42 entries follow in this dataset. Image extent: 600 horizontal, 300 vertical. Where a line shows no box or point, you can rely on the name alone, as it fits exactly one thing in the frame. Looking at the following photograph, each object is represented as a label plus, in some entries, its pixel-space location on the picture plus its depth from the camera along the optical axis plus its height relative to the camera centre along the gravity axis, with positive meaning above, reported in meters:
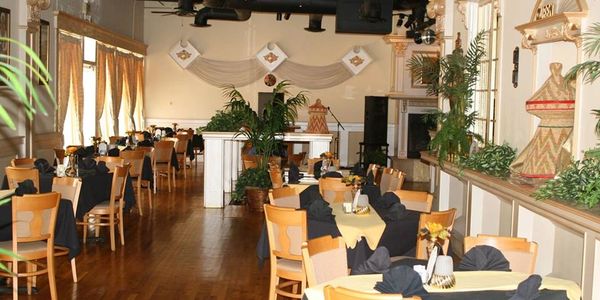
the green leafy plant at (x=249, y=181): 11.10 -1.05
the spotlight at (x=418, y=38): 15.61 +1.65
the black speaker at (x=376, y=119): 17.47 -0.11
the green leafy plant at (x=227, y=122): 11.19 -0.17
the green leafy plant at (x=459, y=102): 8.00 +0.16
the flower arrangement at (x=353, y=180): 6.13 -0.55
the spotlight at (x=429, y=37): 12.23 +1.30
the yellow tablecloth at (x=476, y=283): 3.13 -0.74
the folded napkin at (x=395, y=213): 5.28 -0.70
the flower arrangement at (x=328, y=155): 8.73 -0.50
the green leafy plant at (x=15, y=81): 1.21 +0.04
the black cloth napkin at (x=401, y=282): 2.88 -0.65
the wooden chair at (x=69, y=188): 6.28 -0.70
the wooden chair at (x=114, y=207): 7.60 -1.04
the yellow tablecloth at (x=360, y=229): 4.99 -0.78
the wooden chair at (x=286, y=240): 4.86 -0.86
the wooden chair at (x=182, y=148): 14.48 -0.75
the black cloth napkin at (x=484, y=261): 3.55 -0.69
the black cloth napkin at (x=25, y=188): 5.57 -0.63
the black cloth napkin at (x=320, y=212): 5.21 -0.70
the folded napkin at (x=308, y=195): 6.43 -0.74
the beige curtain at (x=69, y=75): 12.79 +0.58
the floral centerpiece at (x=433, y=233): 3.24 -0.52
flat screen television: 12.52 +1.57
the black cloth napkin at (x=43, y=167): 7.82 -0.64
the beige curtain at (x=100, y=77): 15.07 +0.64
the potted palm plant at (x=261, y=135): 10.91 -0.34
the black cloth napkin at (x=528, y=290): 2.81 -0.65
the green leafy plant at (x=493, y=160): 6.74 -0.40
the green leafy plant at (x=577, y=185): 4.28 -0.41
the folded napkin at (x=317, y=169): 8.42 -0.65
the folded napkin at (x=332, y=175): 7.57 -0.63
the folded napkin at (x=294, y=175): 8.39 -0.71
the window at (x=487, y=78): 7.71 +0.42
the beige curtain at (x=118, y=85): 16.23 +0.52
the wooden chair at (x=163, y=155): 12.42 -0.77
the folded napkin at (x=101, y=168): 7.93 -0.65
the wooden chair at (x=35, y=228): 5.28 -0.90
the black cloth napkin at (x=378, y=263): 3.33 -0.67
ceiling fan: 12.41 +1.74
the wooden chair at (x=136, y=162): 9.88 -0.72
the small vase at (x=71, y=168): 7.48 -0.62
